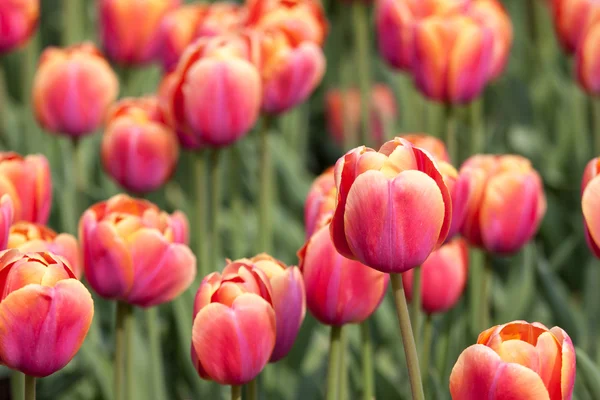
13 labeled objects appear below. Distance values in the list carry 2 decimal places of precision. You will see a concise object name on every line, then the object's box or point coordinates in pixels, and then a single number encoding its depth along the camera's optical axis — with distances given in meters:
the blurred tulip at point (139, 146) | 1.95
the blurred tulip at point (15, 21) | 2.14
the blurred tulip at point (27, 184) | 1.77
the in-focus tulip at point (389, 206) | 1.57
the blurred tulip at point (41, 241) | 1.69
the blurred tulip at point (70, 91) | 2.04
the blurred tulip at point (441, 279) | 1.83
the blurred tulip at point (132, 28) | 2.29
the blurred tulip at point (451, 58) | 2.02
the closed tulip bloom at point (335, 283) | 1.68
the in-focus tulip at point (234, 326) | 1.63
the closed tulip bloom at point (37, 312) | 1.59
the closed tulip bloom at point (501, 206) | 1.81
